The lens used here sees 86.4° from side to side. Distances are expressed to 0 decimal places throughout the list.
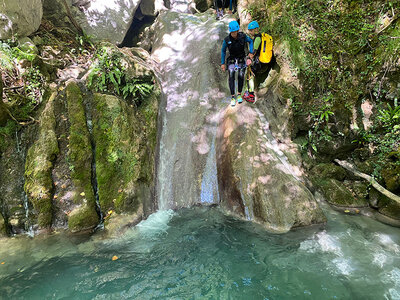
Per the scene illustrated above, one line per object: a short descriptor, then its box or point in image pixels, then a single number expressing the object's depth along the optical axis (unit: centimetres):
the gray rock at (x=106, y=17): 1056
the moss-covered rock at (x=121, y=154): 619
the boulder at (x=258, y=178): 548
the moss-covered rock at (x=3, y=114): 621
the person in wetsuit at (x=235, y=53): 635
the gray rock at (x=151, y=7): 1336
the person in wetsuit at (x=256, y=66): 684
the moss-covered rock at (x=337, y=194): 607
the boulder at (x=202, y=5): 1432
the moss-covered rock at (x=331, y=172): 656
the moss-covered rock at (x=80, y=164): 575
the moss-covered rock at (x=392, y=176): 563
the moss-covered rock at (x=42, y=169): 576
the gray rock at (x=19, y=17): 673
